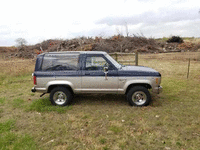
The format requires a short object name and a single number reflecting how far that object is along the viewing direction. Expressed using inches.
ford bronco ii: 211.8
